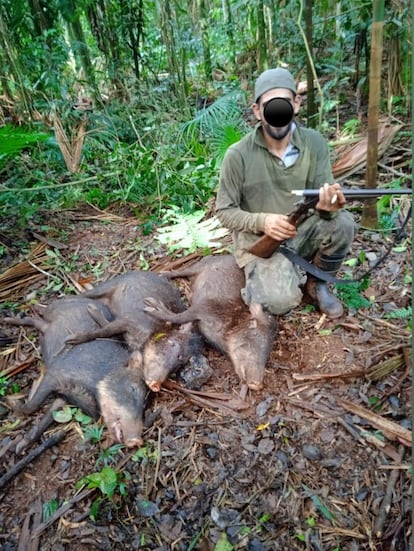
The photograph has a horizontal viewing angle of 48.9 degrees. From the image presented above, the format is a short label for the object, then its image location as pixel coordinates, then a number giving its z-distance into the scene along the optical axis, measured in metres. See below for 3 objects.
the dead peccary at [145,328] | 3.18
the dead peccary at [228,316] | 3.09
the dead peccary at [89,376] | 2.84
